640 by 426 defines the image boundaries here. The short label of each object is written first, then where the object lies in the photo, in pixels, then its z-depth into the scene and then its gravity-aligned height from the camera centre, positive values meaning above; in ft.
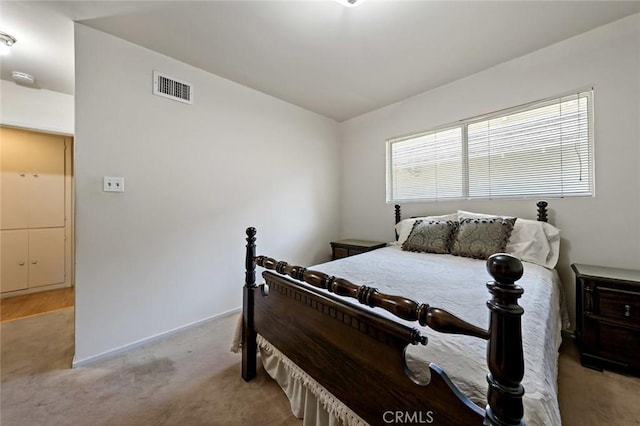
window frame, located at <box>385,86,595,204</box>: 6.54 +2.43
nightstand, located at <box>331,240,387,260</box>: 9.95 -1.35
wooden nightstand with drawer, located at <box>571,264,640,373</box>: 5.09 -2.26
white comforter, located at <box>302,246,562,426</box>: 2.31 -1.40
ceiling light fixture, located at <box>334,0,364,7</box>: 5.26 +4.47
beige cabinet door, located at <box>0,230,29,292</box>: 9.92 -1.74
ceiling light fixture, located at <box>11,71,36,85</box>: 7.79 +4.41
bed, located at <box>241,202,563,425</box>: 1.89 -1.51
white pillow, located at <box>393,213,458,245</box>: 8.50 -0.43
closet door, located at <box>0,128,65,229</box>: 9.98 +1.55
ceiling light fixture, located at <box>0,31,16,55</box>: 6.19 +4.43
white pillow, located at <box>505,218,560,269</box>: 6.44 -0.83
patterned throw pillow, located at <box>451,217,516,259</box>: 6.55 -0.67
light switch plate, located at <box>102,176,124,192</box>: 6.28 +0.81
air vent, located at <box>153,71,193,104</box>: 7.12 +3.74
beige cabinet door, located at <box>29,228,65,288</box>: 10.56 -1.74
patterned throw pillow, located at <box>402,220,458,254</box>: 7.46 -0.74
